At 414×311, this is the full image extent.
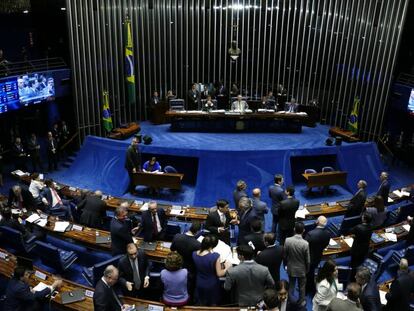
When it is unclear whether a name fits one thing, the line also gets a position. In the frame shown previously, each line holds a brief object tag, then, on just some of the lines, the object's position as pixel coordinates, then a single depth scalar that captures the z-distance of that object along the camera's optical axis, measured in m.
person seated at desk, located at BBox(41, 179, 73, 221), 8.31
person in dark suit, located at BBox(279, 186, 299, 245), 6.94
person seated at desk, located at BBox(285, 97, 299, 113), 15.05
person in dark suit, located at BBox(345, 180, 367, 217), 7.93
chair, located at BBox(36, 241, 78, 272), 6.34
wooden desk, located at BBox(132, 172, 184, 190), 10.34
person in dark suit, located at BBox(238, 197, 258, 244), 6.44
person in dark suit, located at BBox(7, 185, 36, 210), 8.05
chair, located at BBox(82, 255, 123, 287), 5.07
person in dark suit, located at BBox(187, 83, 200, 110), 15.98
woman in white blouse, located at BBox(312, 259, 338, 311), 4.75
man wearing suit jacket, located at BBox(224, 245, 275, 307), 4.62
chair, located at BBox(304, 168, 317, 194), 10.92
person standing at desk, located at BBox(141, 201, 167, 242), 6.44
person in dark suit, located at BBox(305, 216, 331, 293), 5.81
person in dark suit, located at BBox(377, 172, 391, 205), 8.60
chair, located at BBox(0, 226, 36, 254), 6.77
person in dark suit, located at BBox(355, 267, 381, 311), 4.66
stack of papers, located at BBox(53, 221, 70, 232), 7.39
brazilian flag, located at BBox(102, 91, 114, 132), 14.20
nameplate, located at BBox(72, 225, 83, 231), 7.43
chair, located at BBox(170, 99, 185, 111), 15.14
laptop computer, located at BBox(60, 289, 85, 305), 5.26
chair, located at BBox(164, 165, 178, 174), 10.67
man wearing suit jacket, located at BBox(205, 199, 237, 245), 6.09
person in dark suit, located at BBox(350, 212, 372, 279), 6.19
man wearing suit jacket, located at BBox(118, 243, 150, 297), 4.96
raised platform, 10.58
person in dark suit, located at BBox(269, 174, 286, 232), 7.59
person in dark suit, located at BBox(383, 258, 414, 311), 4.98
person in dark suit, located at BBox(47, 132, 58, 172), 12.38
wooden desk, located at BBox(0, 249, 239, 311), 5.04
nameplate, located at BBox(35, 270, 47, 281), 5.75
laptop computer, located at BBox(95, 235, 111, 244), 6.96
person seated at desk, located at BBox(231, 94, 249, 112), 14.84
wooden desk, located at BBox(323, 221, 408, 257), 6.75
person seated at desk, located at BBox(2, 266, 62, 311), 4.71
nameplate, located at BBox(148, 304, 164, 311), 4.95
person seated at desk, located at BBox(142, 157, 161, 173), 10.59
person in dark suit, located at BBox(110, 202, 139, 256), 5.72
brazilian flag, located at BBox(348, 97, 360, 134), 14.68
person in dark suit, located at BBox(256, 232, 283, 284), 5.05
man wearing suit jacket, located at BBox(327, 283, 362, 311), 4.18
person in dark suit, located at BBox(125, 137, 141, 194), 10.38
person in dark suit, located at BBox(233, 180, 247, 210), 7.45
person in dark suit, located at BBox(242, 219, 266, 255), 5.31
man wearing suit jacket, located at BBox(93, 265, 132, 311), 4.34
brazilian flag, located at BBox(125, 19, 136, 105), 14.34
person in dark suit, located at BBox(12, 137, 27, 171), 11.84
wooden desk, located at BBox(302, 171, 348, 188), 10.56
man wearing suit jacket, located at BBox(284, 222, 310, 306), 5.49
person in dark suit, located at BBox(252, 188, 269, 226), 6.89
